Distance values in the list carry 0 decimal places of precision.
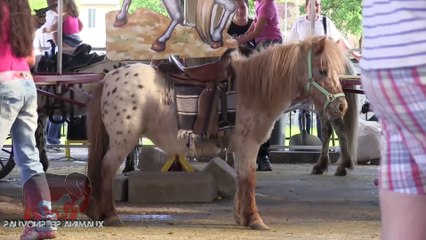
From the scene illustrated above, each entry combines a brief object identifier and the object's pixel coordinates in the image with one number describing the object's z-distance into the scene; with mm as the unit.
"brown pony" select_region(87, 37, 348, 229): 7250
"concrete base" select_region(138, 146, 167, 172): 10758
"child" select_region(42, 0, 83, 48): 10922
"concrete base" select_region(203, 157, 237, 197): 9297
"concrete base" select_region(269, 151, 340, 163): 15328
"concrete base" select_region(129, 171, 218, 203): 8859
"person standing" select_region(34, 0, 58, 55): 10859
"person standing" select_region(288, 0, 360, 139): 10105
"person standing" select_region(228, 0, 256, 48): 9844
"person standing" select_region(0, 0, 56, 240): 5684
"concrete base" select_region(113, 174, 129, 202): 9055
